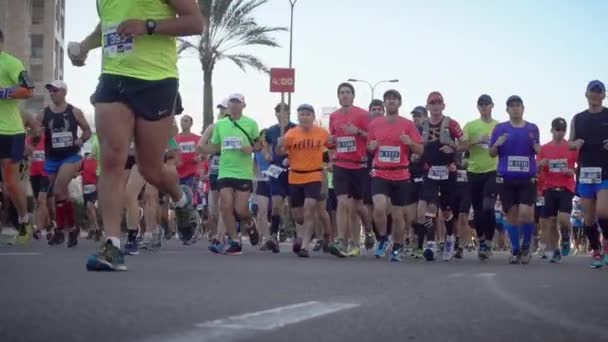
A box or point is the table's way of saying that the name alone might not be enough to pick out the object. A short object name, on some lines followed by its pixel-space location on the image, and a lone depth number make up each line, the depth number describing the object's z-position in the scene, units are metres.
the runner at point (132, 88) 7.25
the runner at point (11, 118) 12.37
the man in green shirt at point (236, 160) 14.39
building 64.81
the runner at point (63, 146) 14.15
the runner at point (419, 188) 14.61
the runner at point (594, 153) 12.66
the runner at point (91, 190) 18.30
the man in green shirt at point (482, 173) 14.55
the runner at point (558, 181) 17.41
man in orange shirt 14.45
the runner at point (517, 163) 13.91
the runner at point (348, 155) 14.58
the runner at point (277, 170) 16.39
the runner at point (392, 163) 13.86
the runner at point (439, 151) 14.48
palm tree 34.00
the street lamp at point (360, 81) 67.56
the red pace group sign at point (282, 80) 25.89
